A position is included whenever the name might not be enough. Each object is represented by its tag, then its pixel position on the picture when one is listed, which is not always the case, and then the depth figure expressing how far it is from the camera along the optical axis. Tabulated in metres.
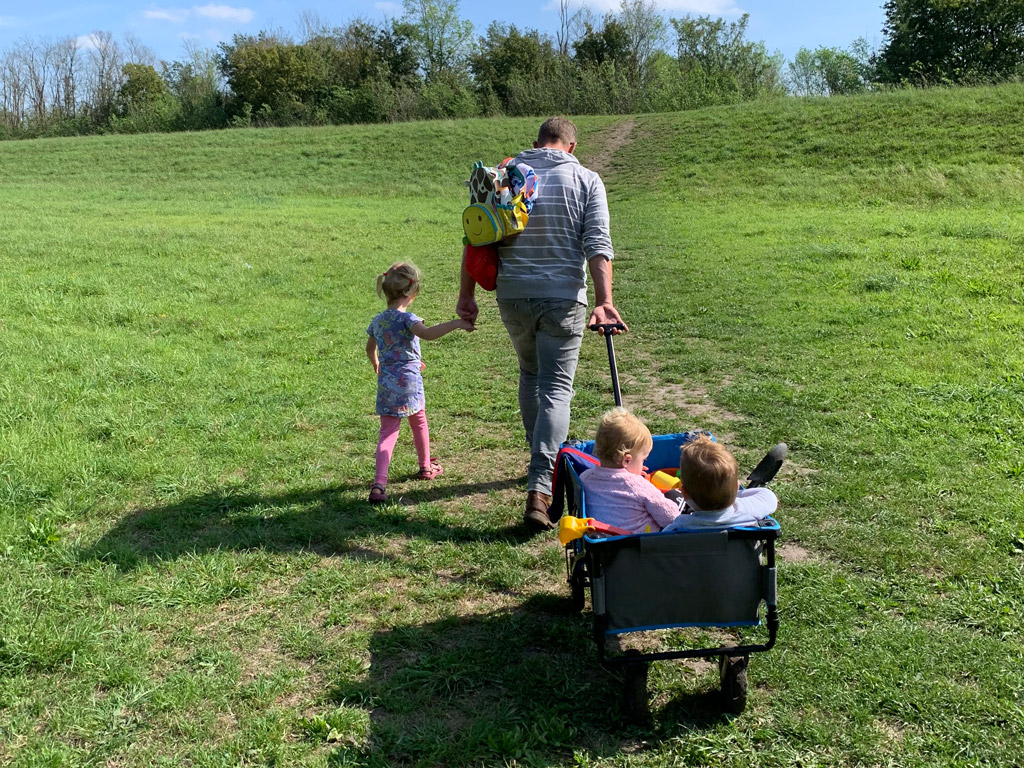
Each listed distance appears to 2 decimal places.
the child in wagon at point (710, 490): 2.83
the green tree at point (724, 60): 51.78
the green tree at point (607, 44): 57.94
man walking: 4.25
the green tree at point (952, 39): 43.25
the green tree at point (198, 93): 55.28
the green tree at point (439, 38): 62.19
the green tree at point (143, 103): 56.53
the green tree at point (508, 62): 51.66
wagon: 2.72
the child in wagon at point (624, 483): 3.21
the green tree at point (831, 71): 54.12
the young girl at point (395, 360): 4.78
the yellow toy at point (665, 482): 3.49
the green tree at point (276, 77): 54.31
